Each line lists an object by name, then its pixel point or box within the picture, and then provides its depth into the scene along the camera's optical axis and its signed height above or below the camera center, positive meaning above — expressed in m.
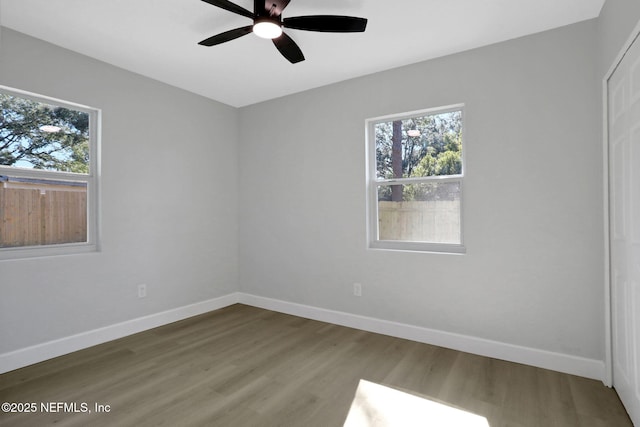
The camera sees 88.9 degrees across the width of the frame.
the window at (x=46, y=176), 2.66 +0.35
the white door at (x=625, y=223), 1.77 -0.07
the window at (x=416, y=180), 3.07 +0.33
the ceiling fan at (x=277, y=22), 2.02 +1.25
